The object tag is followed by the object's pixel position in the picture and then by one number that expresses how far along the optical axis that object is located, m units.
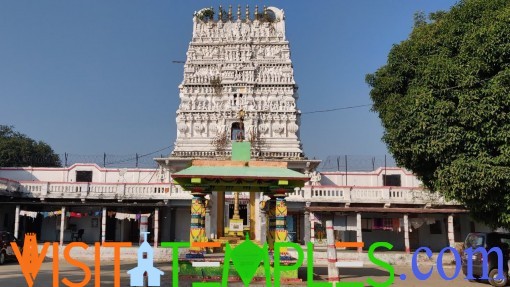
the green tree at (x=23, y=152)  48.69
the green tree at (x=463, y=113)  12.58
